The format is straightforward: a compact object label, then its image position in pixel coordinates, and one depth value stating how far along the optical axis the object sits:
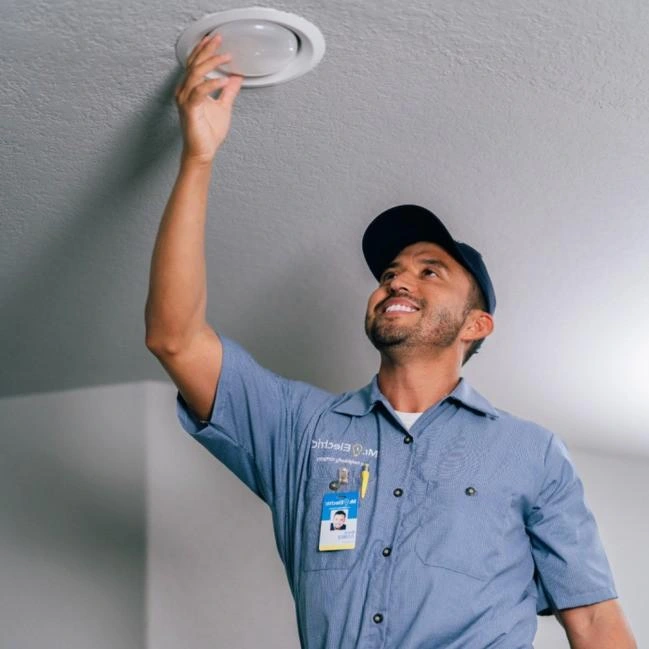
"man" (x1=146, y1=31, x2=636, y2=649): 1.92
